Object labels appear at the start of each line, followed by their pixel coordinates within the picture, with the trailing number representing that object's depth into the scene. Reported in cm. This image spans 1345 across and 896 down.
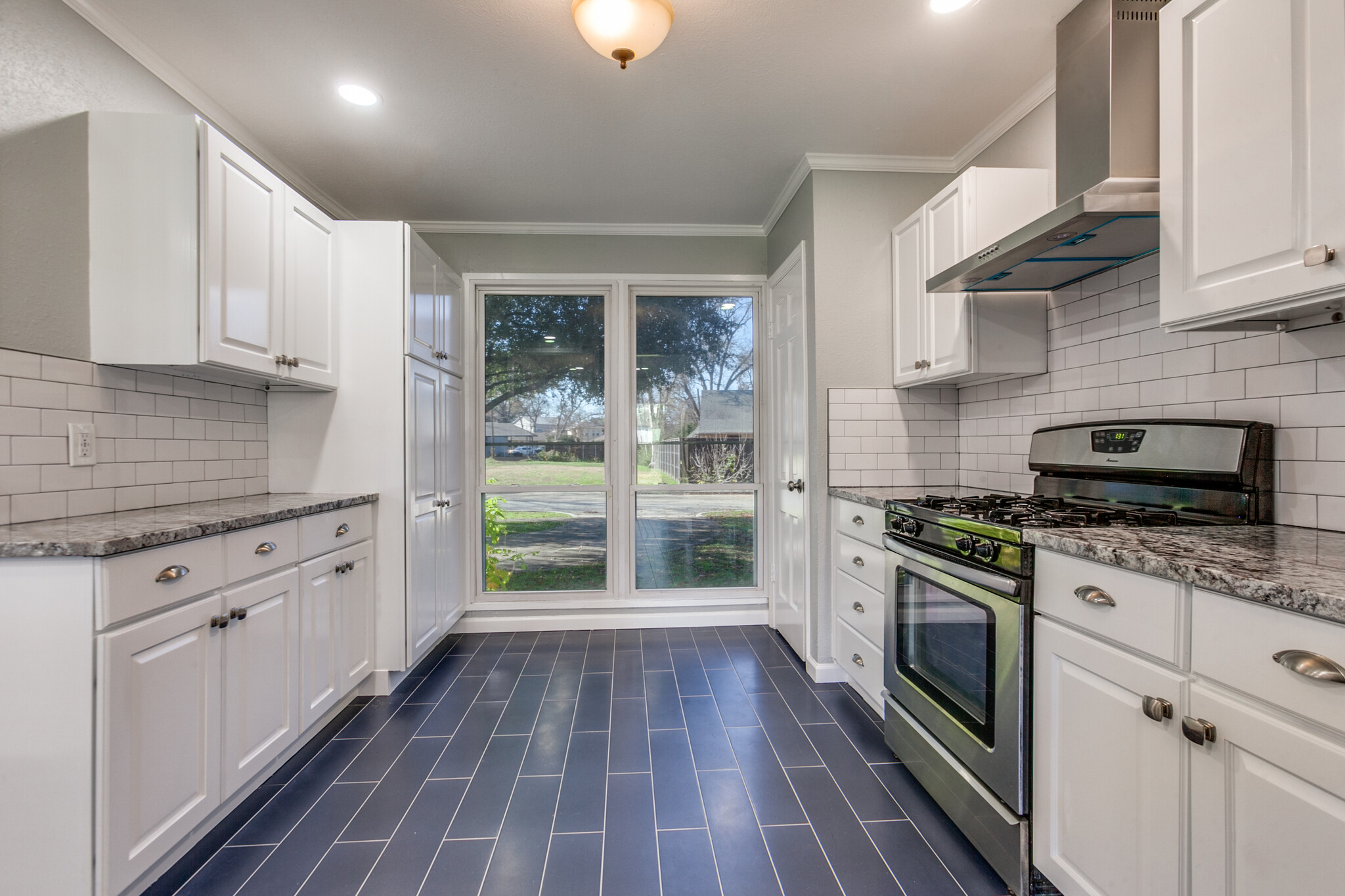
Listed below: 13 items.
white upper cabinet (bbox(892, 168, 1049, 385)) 226
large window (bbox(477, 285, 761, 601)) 381
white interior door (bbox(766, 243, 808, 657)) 307
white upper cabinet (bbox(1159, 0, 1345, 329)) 110
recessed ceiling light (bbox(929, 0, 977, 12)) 186
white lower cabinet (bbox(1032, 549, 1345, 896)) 86
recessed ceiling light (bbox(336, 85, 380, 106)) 230
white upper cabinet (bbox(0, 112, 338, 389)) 171
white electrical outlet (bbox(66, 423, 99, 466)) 178
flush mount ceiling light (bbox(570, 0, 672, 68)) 166
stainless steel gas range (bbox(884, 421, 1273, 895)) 147
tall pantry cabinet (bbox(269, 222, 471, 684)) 274
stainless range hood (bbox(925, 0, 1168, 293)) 154
